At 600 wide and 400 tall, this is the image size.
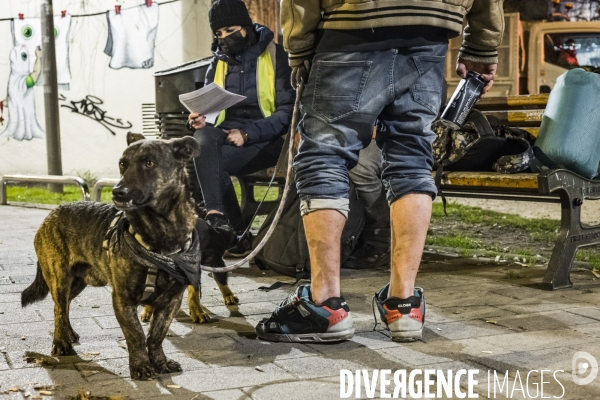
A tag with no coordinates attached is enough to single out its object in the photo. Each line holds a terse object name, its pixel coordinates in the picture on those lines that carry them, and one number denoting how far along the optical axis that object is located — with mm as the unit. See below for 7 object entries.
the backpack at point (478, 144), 4984
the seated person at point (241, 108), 5508
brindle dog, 3111
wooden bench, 4602
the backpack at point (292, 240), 4738
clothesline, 12730
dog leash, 3674
